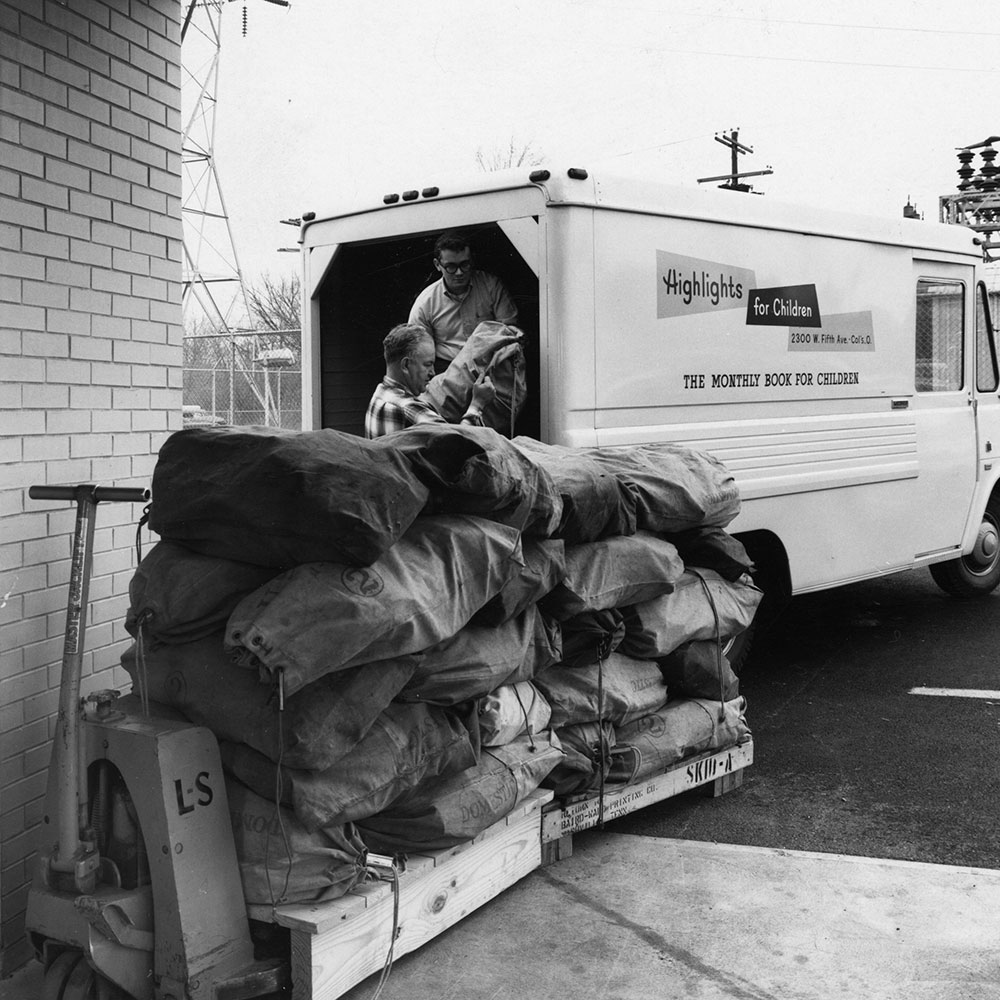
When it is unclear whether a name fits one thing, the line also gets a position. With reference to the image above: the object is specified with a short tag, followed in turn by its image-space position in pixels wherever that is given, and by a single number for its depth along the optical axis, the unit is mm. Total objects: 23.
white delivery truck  5516
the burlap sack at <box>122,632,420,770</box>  3016
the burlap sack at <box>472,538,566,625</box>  3662
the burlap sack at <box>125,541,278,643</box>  3131
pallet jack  2924
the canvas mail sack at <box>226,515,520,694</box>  2900
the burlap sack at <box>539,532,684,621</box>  4074
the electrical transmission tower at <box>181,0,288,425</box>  20859
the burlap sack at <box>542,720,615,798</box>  4105
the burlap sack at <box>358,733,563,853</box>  3391
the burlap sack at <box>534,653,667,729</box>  4141
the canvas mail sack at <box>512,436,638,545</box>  4117
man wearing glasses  5891
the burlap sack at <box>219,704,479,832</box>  3059
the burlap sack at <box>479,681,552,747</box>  3723
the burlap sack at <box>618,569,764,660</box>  4504
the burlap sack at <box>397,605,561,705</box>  3432
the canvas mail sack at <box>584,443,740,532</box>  4531
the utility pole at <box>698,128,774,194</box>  35625
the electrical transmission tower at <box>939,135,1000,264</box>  38438
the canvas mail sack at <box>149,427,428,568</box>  2961
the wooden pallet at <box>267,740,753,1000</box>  3033
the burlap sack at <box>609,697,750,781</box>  4406
